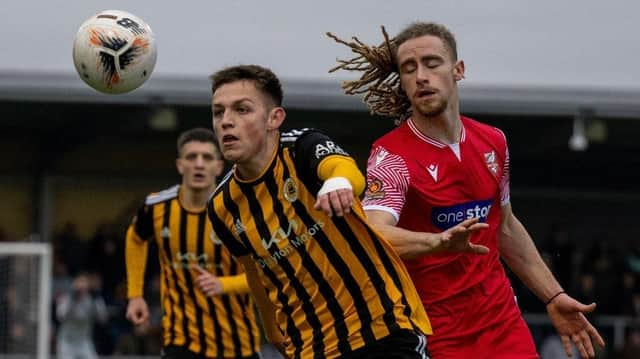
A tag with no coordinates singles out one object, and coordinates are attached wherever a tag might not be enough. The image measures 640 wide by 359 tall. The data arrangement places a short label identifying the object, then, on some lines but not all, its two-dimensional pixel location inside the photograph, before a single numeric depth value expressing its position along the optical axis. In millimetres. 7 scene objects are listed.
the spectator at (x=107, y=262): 34219
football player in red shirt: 11852
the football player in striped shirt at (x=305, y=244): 11312
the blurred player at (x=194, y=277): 18469
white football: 14328
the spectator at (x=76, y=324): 28906
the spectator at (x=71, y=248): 35250
